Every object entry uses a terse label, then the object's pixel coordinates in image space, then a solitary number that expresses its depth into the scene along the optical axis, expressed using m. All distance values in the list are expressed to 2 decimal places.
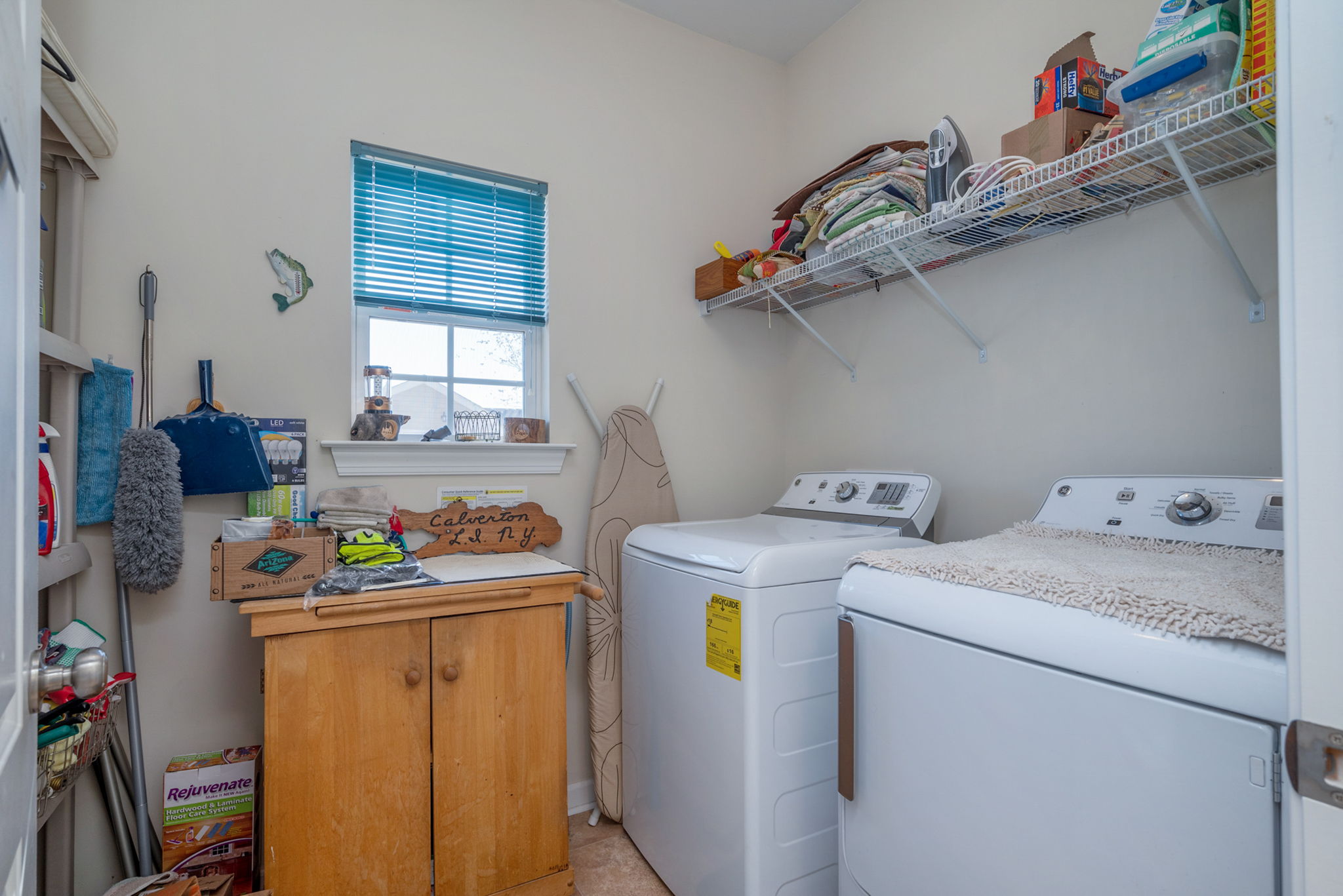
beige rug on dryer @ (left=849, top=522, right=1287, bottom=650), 0.79
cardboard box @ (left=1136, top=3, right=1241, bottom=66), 1.12
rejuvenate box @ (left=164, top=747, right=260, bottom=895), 1.53
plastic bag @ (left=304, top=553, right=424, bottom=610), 1.43
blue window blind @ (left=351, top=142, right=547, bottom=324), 1.98
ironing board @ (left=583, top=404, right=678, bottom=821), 2.12
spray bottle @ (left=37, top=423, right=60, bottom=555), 1.29
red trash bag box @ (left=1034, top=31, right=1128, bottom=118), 1.41
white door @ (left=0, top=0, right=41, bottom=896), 0.50
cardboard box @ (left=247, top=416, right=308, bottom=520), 1.74
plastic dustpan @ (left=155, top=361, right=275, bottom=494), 1.58
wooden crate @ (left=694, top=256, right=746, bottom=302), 2.32
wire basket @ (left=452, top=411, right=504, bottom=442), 2.10
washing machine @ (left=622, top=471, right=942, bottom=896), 1.44
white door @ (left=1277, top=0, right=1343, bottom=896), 0.48
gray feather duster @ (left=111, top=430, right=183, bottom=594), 1.47
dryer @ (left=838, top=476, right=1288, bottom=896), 0.74
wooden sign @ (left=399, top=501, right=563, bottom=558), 1.95
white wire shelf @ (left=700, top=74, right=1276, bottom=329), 1.15
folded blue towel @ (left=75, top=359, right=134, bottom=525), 1.44
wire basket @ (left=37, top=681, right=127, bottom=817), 1.15
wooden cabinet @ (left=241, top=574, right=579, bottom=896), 1.40
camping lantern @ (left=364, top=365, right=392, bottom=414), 1.92
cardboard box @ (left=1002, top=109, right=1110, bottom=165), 1.37
